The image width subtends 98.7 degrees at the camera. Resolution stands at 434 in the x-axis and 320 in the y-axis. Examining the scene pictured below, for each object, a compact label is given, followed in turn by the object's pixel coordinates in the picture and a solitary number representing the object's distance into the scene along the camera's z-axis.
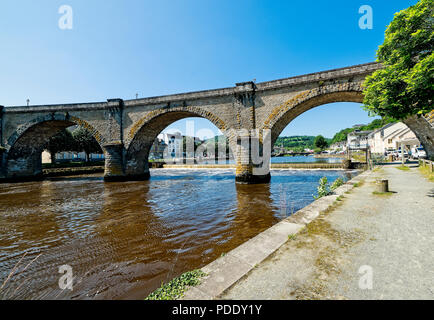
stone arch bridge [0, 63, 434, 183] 14.98
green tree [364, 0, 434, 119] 5.95
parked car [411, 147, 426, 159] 28.81
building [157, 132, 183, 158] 99.94
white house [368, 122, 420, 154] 39.97
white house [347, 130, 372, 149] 86.04
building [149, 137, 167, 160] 87.93
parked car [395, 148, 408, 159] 33.27
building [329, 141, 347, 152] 114.38
